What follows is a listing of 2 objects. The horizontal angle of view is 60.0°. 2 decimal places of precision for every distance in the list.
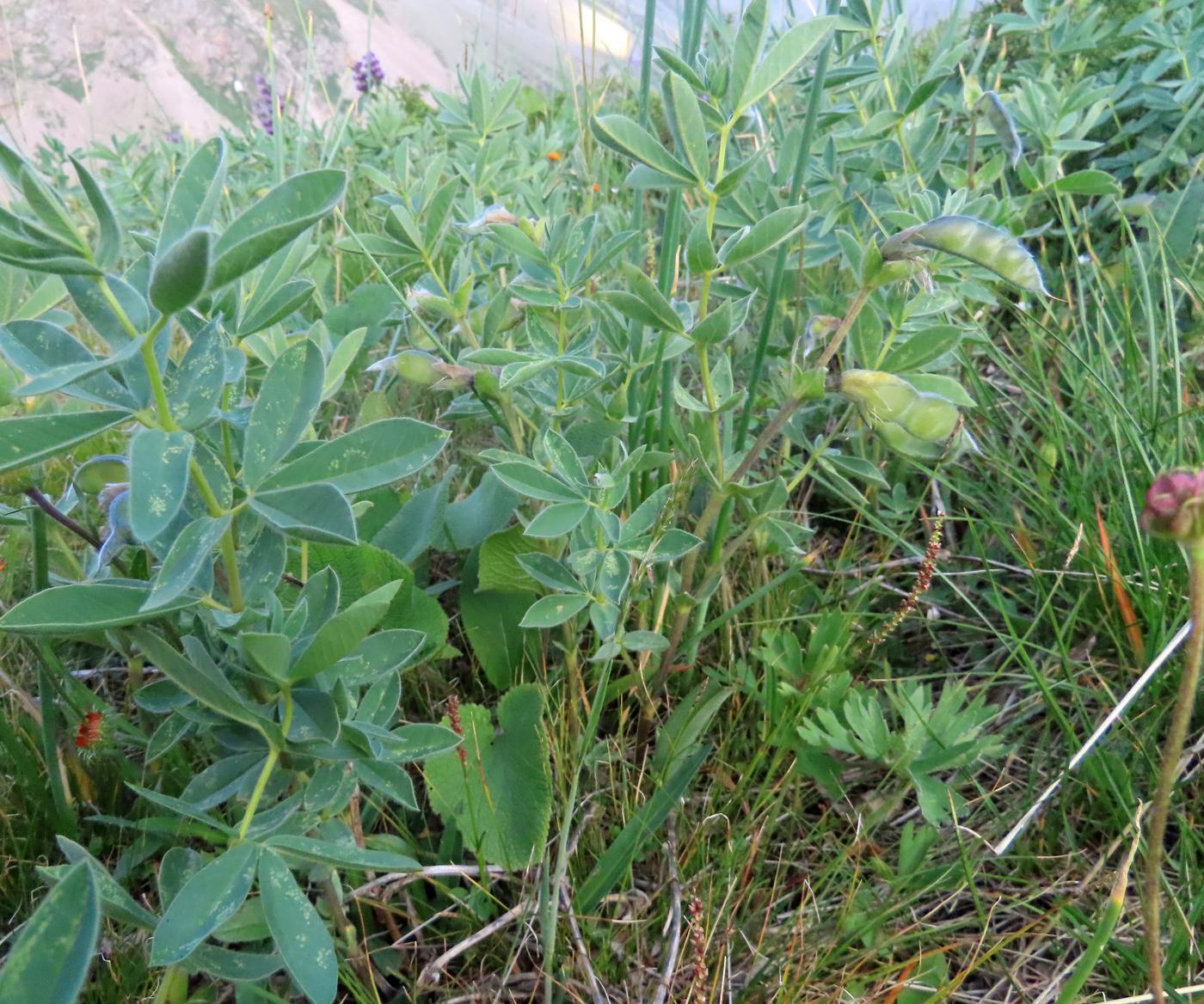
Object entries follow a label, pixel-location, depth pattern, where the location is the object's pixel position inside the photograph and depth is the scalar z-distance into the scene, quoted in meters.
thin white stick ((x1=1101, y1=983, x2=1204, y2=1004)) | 0.29
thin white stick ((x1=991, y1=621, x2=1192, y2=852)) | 0.34
